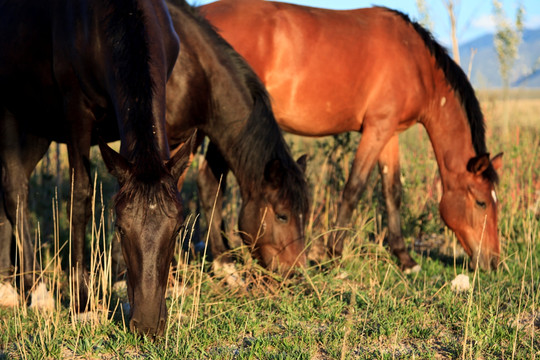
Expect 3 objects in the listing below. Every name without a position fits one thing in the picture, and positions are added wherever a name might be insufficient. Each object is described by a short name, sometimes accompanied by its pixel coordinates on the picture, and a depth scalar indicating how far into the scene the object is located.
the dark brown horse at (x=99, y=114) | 5.68
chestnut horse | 12.12
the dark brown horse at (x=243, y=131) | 9.12
